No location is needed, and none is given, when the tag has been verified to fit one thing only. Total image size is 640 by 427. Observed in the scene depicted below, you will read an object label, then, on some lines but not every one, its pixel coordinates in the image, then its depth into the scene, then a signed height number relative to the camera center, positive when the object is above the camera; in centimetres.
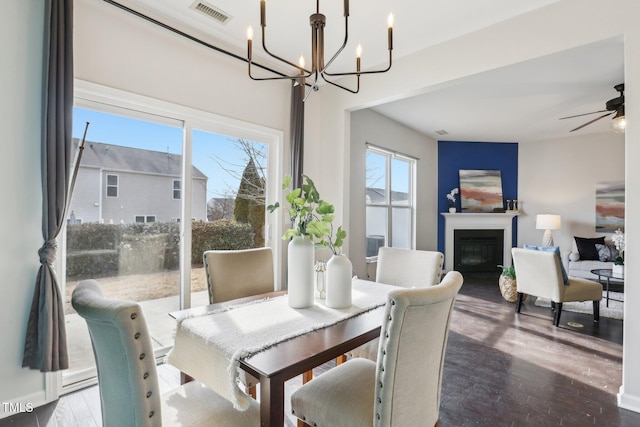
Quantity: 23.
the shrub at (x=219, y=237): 296 -22
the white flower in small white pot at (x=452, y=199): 658 +29
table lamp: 603 -19
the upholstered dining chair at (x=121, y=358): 94 -44
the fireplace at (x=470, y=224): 660 -21
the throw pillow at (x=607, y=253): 539 -64
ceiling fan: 371 +123
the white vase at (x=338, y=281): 172 -36
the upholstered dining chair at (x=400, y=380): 109 -61
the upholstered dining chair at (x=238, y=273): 204 -39
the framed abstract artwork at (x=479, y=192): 674 +44
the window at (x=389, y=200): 500 +22
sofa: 526 -72
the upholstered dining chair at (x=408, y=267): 227 -39
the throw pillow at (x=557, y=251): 357 -47
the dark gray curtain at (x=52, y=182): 199 +19
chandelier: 157 +83
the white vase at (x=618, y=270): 387 -67
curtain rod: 228 +142
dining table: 115 -52
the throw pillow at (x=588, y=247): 561 -57
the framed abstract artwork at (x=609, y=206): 584 +13
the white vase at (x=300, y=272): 171 -31
